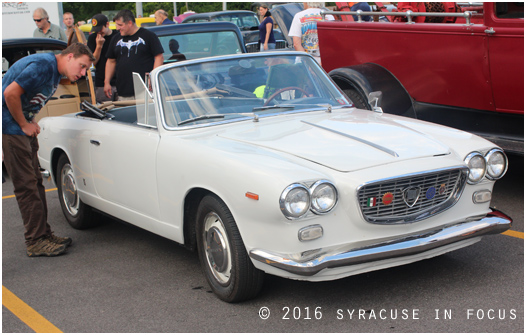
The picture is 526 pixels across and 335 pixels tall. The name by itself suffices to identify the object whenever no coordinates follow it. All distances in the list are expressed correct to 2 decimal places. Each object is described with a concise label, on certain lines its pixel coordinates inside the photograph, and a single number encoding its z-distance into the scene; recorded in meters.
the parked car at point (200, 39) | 9.20
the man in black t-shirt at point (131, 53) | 7.86
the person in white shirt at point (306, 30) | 10.10
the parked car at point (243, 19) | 18.47
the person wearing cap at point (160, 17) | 11.82
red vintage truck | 6.31
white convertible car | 3.83
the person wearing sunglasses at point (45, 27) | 12.13
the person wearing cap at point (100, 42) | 9.65
